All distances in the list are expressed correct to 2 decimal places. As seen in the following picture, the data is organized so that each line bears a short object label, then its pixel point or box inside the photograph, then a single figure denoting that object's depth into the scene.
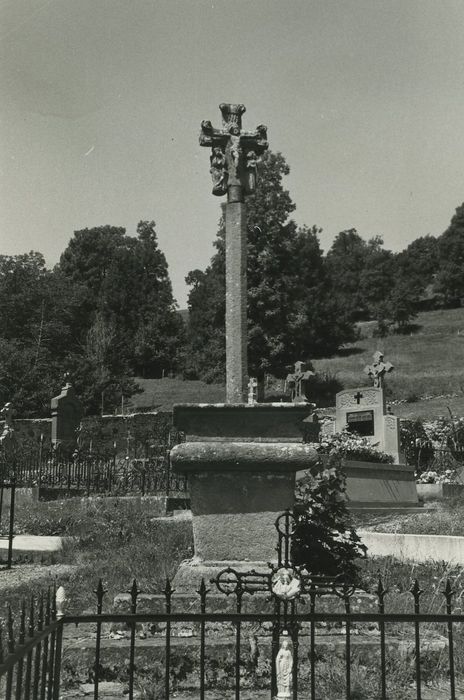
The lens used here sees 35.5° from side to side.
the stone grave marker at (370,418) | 19.52
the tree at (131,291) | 63.34
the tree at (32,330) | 38.22
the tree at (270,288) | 39.22
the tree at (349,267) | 84.75
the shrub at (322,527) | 5.66
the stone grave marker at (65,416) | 26.56
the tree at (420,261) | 90.06
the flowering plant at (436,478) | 17.41
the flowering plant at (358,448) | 16.34
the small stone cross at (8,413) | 25.08
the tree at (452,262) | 83.44
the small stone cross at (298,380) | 25.27
